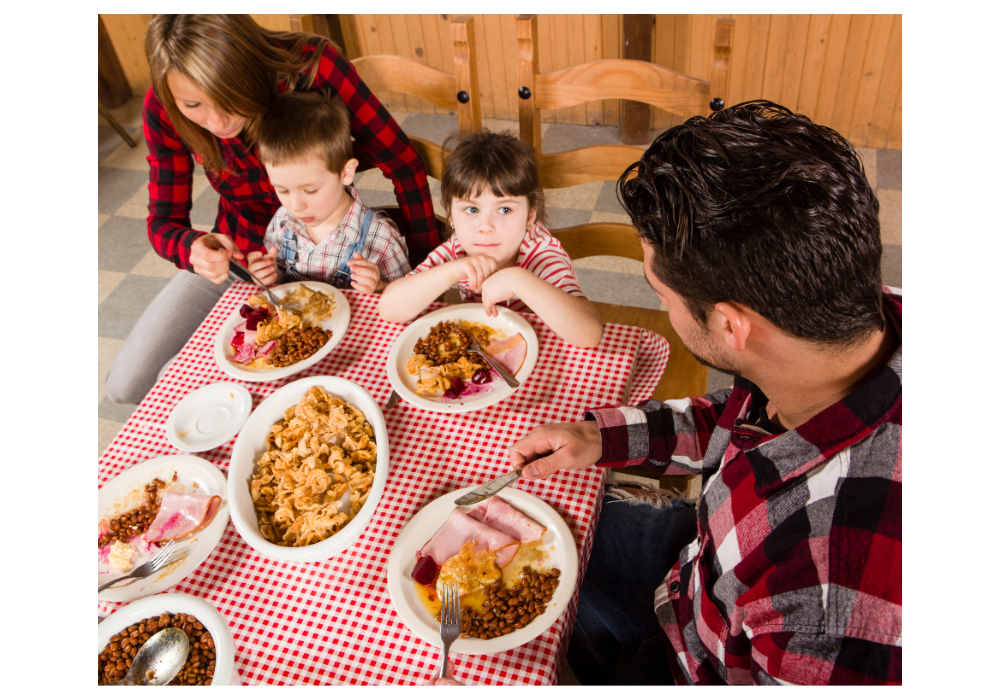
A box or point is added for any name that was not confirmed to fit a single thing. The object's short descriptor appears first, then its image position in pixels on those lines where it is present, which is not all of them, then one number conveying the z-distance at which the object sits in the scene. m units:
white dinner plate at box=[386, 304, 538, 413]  1.29
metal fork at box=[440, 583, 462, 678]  0.95
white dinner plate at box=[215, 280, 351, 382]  1.39
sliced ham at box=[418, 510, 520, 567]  1.07
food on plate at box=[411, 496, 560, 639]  1.00
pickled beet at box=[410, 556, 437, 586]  1.04
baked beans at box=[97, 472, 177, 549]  1.15
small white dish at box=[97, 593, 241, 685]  0.97
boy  1.64
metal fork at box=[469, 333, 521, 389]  1.31
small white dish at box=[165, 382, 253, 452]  1.28
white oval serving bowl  1.06
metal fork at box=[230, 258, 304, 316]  1.55
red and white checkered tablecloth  0.97
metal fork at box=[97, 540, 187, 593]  1.08
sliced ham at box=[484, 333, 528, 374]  1.38
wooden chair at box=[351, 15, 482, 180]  1.84
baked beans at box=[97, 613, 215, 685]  0.96
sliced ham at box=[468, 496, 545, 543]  1.09
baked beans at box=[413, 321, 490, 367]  1.41
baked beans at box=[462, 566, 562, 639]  0.98
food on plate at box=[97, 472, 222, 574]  1.12
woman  1.55
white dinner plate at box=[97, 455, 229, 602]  1.07
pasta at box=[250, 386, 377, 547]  1.12
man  0.79
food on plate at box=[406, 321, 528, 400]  1.34
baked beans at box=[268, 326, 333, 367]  1.43
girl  1.41
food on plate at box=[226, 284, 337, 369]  1.44
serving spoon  0.96
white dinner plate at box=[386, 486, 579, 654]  0.96
